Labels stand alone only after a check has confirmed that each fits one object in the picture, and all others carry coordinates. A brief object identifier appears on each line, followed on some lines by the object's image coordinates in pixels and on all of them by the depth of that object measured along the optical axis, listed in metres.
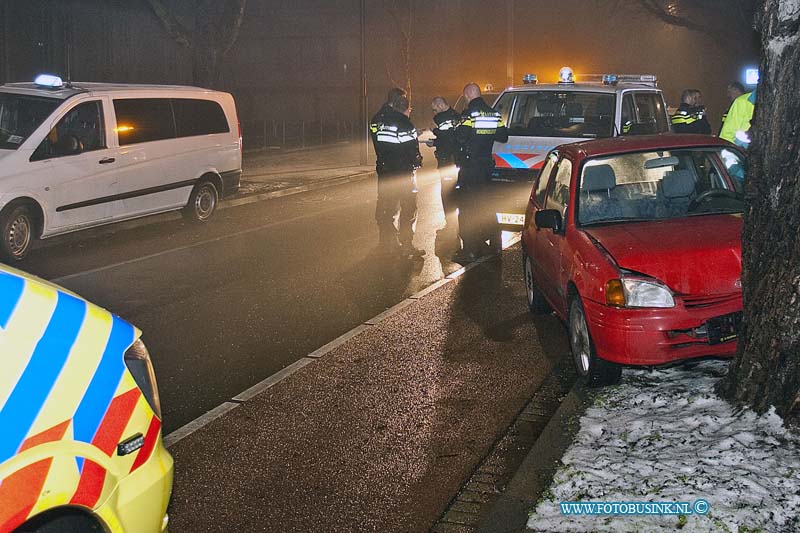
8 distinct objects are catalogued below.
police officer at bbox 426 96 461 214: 13.61
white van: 10.92
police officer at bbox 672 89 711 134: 14.92
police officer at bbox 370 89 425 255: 13.00
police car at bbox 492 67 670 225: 12.70
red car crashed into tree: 5.86
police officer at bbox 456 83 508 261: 12.59
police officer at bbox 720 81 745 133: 14.14
